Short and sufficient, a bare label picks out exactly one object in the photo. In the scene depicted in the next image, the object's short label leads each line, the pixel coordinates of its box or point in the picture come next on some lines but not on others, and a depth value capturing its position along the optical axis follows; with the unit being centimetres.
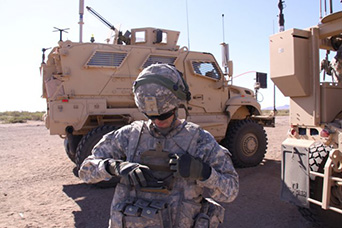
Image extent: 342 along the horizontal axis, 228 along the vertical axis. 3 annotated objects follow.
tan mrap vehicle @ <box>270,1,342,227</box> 321
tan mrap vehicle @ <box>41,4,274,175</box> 579
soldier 158
